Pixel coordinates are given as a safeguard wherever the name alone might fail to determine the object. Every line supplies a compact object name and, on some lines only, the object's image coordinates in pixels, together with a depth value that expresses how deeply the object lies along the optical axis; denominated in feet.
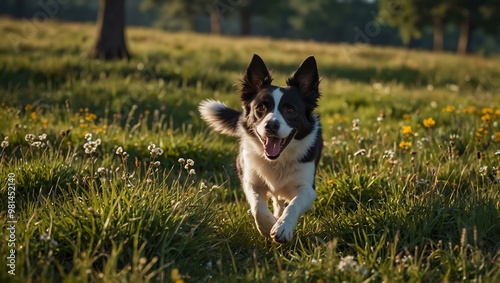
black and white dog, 12.98
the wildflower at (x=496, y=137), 17.50
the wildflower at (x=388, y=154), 14.87
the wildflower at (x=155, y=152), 12.54
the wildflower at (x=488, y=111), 20.26
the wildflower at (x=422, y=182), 13.36
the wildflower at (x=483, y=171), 14.30
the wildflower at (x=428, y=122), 17.51
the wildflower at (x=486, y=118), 19.07
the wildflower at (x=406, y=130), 17.01
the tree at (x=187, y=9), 146.47
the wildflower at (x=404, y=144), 15.99
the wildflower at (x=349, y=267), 9.65
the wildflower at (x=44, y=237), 9.46
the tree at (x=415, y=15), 103.88
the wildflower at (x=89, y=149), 12.83
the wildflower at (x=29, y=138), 14.13
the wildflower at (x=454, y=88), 37.76
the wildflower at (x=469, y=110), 22.51
